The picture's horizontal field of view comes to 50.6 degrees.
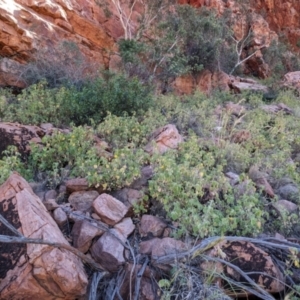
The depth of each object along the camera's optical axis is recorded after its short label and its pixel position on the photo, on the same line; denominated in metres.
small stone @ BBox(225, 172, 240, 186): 3.08
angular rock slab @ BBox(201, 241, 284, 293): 2.04
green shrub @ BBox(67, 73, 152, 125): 5.24
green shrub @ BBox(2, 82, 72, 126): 4.98
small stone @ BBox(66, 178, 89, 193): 2.76
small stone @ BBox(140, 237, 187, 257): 2.15
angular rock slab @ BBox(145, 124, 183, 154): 3.80
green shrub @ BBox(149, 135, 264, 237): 2.29
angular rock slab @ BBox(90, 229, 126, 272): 2.13
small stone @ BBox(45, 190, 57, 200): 2.76
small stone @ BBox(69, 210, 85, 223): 2.39
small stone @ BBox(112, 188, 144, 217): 2.67
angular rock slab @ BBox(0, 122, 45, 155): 3.67
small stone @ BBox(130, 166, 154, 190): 2.90
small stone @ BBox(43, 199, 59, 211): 2.44
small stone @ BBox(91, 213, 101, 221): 2.42
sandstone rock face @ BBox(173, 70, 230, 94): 11.23
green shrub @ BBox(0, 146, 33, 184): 2.91
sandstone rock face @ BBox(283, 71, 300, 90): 10.10
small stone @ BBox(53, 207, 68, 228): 2.34
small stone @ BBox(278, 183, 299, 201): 3.08
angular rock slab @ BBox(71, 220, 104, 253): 2.21
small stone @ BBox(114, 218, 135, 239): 2.37
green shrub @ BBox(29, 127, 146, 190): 2.76
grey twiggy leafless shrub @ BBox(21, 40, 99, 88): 8.13
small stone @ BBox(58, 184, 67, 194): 2.83
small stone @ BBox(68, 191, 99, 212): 2.60
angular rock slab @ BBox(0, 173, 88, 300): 1.80
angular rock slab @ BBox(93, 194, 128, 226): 2.41
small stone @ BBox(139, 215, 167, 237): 2.41
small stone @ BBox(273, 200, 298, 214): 2.77
